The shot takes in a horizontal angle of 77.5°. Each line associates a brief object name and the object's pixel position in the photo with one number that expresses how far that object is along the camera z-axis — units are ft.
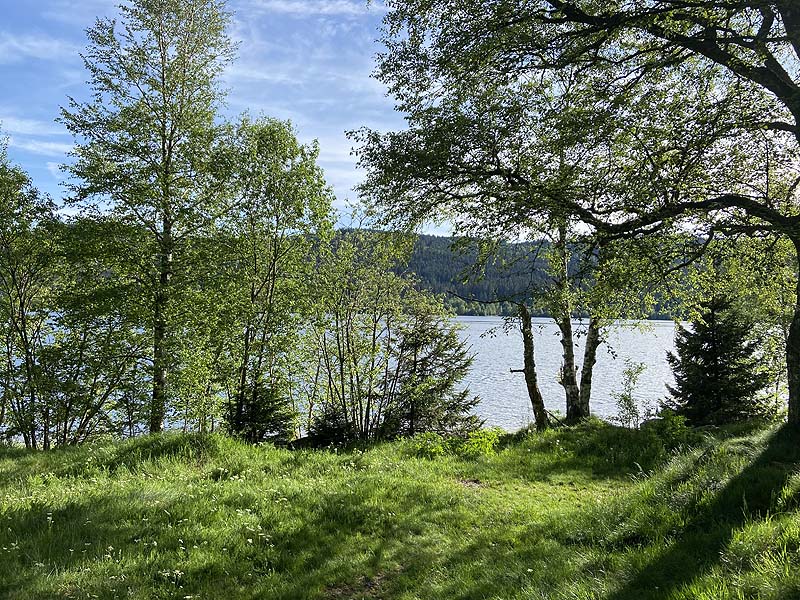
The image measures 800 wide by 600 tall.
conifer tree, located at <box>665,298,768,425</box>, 59.26
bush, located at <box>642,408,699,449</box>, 36.17
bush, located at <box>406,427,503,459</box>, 37.88
